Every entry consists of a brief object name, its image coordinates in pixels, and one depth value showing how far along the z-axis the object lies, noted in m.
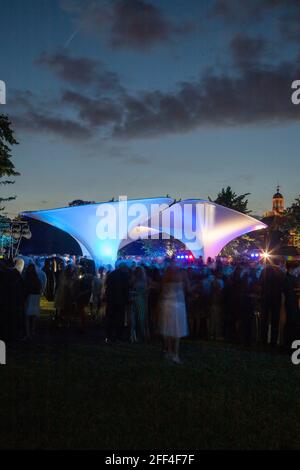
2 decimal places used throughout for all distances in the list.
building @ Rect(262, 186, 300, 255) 63.57
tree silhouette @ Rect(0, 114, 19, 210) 34.06
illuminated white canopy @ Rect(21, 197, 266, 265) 31.98
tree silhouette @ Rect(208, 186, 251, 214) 66.12
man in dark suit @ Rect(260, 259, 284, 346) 11.73
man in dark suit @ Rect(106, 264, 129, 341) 12.30
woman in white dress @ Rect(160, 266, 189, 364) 9.59
